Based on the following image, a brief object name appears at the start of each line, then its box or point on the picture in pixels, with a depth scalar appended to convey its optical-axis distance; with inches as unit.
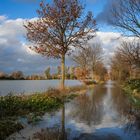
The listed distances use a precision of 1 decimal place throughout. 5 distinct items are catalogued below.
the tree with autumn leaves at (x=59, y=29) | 651.9
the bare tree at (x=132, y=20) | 663.3
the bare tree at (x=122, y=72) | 1572.9
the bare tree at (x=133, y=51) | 687.0
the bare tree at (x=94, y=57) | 1601.9
